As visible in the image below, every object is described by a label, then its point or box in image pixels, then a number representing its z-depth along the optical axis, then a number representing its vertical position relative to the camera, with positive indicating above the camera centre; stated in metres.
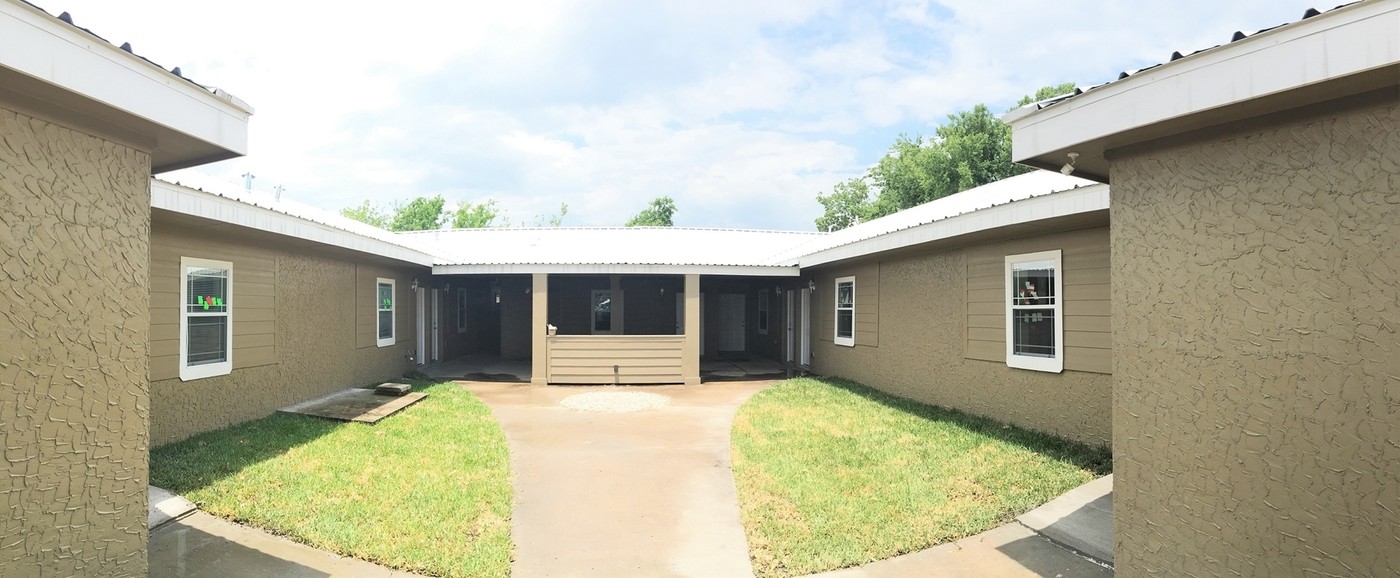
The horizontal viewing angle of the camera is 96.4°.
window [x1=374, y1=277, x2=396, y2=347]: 11.47 -0.22
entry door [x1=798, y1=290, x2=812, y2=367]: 14.02 -0.77
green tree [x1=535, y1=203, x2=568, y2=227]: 58.31 +7.36
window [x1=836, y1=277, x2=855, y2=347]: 11.53 -0.27
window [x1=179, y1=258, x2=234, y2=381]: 6.85 -0.23
